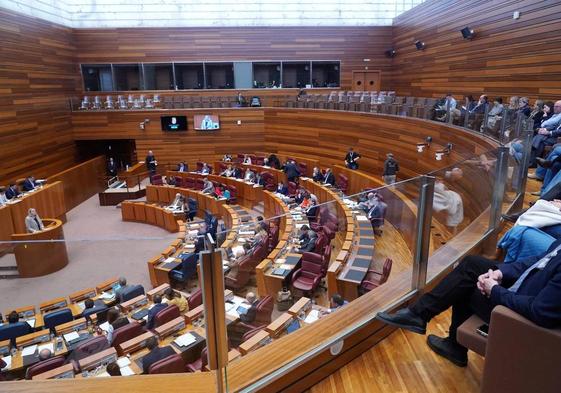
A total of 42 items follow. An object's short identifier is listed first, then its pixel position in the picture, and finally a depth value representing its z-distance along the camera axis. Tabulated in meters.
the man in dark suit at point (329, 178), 10.34
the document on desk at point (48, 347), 4.77
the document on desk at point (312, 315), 4.14
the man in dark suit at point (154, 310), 5.04
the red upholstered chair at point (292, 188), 10.37
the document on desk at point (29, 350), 4.72
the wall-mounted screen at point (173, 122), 14.75
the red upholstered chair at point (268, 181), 11.25
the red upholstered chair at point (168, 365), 3.73
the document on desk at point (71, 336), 4.96
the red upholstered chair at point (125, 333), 4.63
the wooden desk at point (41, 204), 9.38
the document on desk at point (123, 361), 4.15
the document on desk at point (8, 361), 4.46
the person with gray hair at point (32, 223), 8.45
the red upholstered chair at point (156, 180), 12.84
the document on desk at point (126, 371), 4.02
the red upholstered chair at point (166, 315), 5.01
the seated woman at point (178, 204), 10.74
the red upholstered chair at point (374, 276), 4.24
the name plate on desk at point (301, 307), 4.39
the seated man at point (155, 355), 4.00
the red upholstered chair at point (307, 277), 5.55
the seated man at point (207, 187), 11.44
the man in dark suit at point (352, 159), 10.91
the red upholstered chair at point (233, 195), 11.42
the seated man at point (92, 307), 5.67
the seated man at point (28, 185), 10.72
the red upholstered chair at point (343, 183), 10.19
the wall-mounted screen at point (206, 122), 14.87
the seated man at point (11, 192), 9.83
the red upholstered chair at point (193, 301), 4.22
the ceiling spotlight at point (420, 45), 12.80
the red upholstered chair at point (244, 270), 3.35
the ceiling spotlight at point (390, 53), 15.60
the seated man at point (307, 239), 5.09
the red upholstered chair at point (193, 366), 4.05
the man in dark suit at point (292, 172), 11.02
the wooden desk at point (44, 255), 4.94
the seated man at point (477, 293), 1.58
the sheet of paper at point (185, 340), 4.45
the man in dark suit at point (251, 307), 3.85
